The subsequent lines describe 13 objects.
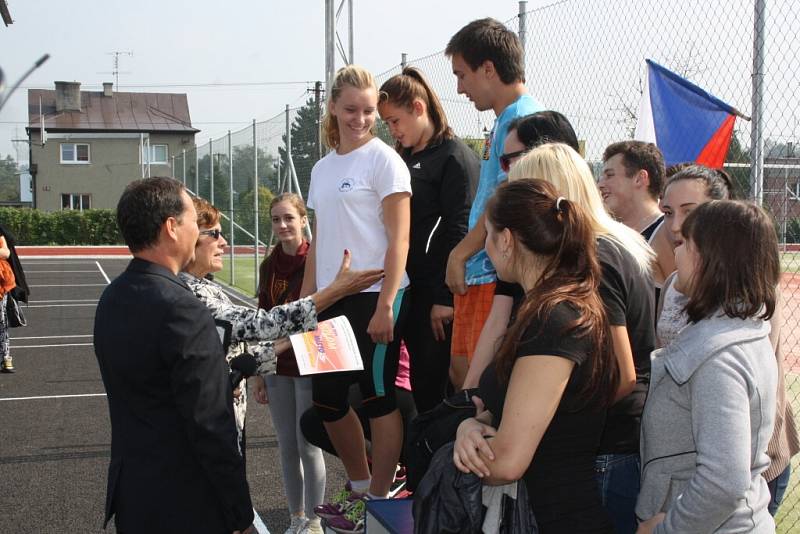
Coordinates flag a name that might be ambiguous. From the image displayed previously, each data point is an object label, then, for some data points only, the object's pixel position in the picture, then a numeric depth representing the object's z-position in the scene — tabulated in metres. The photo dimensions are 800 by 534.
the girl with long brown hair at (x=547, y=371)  2.15
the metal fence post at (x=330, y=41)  8.38
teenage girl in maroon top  4.37
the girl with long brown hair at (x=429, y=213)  4.05
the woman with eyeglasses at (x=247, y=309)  3.38
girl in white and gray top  2.12
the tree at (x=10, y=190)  76.70
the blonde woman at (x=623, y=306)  2.50
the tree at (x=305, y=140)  9.95
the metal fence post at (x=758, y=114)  3.87
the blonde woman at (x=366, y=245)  3.73
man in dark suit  2.56
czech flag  4.36
